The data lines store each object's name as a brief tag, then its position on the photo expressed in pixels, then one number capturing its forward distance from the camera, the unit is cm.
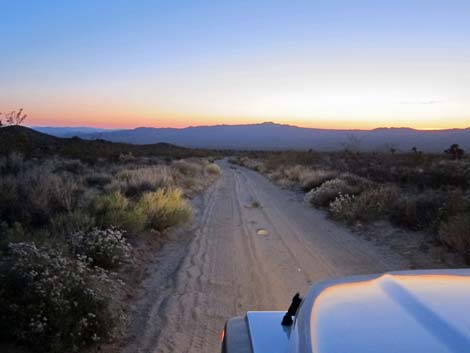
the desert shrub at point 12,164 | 1509
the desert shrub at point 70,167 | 1963
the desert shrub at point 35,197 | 869
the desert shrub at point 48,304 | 455
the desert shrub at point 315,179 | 1950
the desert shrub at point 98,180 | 1568
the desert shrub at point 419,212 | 1009
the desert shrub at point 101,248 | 703
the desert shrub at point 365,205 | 1189
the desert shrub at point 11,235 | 636
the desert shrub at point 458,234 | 793
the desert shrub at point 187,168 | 2488
